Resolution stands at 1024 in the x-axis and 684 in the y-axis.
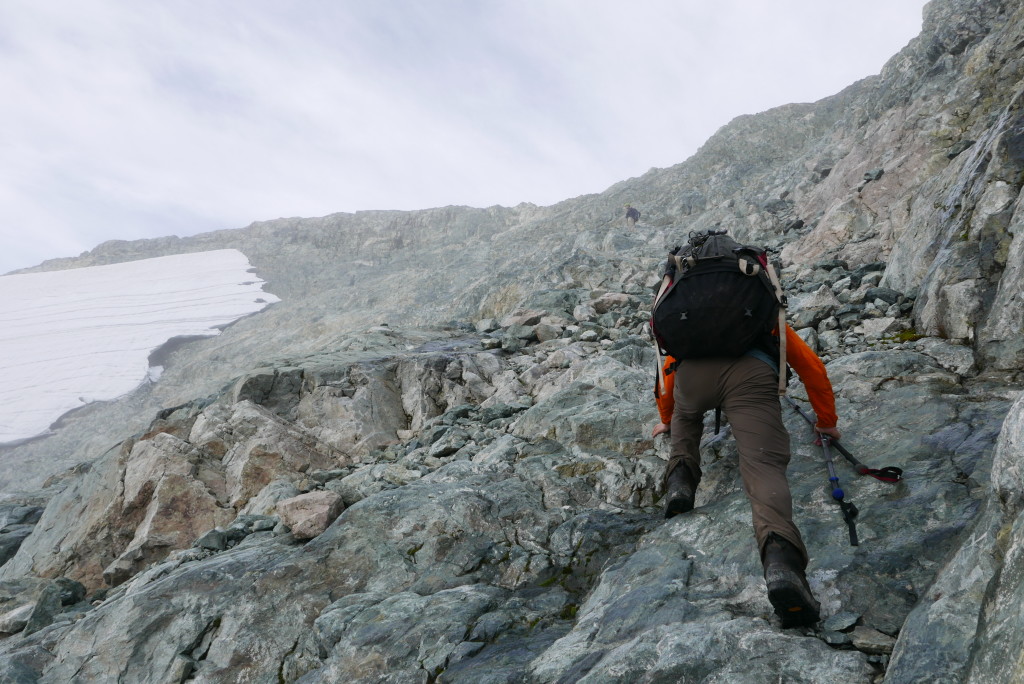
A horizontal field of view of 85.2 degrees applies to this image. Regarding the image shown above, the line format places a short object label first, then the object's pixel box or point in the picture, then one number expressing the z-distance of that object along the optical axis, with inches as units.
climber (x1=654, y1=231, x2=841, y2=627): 134.3
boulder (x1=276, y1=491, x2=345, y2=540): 247.8
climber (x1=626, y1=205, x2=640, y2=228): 1470.2
